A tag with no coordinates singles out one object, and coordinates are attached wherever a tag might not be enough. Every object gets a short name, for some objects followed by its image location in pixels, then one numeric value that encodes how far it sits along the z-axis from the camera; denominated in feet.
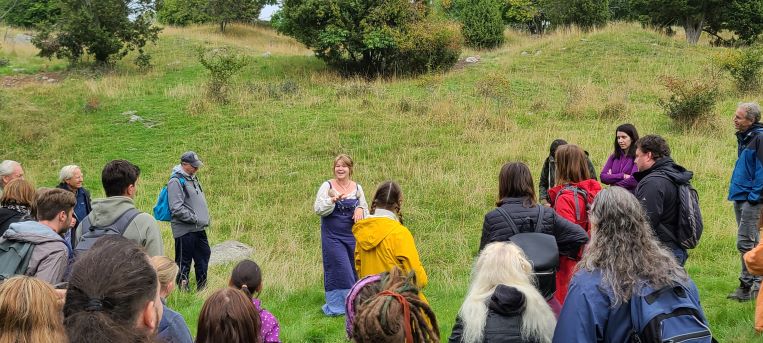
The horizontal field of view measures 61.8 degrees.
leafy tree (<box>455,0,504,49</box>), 104.17
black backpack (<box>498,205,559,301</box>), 13.39
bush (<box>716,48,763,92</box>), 59.72
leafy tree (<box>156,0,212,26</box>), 123.85
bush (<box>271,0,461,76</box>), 72.54
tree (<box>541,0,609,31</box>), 107.76
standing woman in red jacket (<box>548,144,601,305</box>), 17.11
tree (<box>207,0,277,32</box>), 108.06
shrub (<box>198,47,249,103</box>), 58.85
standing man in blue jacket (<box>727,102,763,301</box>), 20.22
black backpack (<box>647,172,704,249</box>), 16.48
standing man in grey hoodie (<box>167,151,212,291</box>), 23.97
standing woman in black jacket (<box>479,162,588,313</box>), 14.71
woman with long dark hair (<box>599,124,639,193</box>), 22.47
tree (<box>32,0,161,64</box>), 70.18
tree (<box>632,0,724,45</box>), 94.32
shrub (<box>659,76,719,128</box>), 47.65
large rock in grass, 29.86
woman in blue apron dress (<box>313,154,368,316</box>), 21.67
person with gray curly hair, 9.84
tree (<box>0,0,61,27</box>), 124.77
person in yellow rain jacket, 16.79
